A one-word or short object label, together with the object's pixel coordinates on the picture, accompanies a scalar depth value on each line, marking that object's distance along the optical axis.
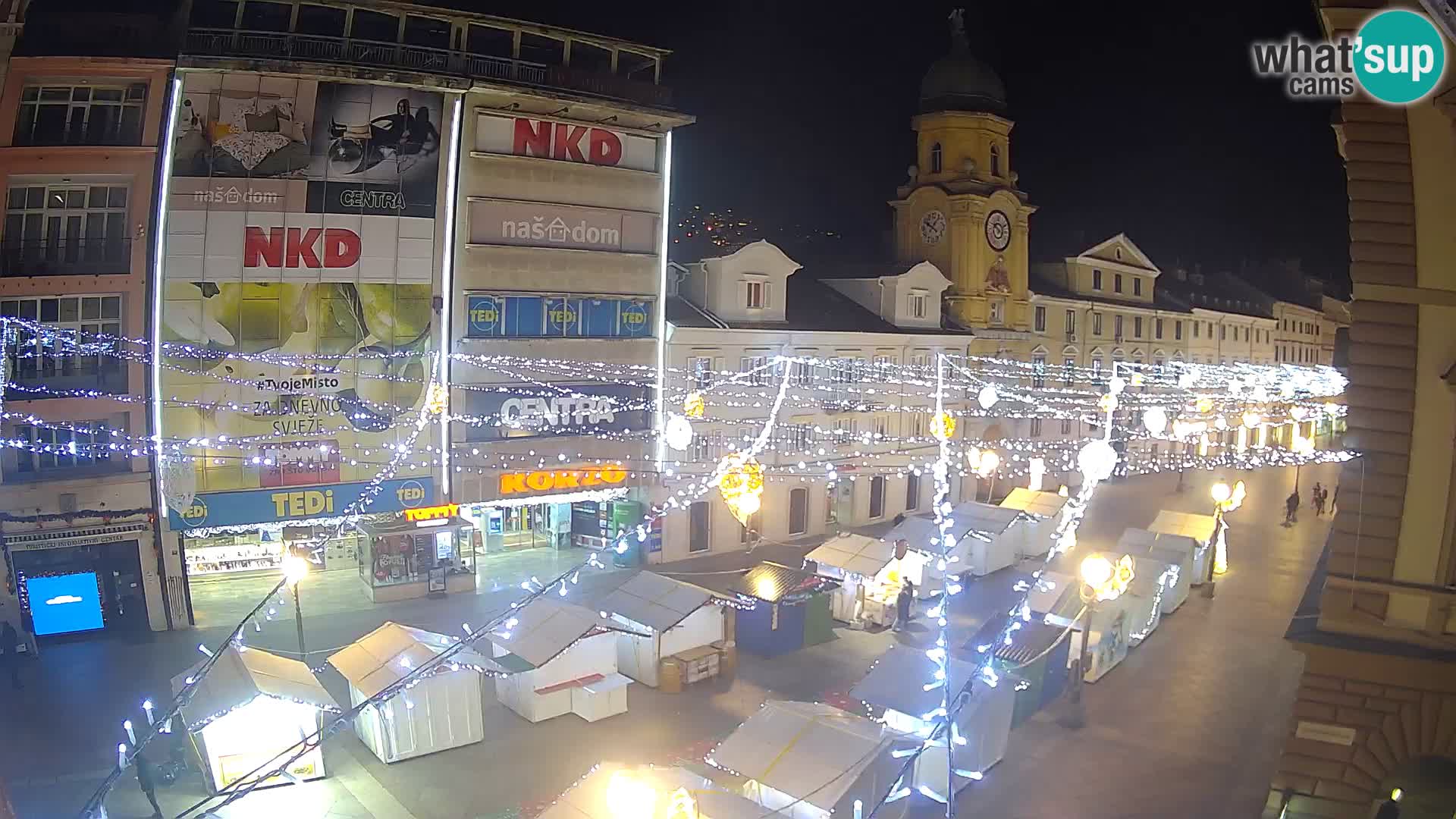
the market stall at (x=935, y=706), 14.10
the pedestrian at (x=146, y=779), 13.03
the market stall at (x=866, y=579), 21.86
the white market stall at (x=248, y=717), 13.72
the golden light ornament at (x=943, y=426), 25.00
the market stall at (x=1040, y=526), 27.64
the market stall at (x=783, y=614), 19.94
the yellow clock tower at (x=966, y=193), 34.41
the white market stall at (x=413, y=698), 14.88
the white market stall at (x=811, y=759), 11.91
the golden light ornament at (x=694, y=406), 22.55
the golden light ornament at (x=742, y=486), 17.77
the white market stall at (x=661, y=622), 18.11
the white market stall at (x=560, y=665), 16.61
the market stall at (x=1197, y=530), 24.66
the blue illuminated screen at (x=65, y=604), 20.00
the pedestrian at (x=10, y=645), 18.59
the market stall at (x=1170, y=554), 22.50
